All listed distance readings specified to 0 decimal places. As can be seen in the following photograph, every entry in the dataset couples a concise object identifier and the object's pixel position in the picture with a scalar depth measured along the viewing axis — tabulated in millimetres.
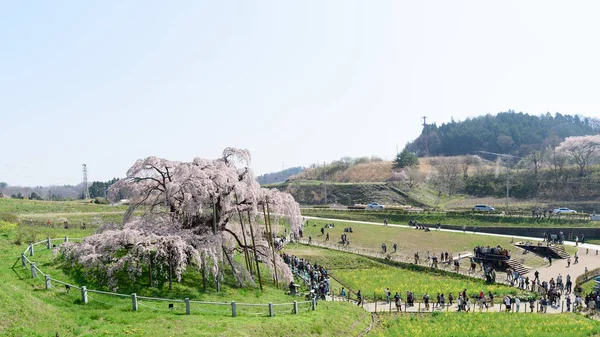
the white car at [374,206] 76250
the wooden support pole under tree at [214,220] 24828
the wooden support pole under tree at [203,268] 23055
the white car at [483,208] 66438
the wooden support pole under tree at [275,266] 26920
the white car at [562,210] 61834
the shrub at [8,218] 40719
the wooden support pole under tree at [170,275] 22406
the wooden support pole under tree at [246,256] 26172
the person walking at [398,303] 26969
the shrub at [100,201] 80125
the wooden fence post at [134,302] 17881
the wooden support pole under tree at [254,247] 26188
